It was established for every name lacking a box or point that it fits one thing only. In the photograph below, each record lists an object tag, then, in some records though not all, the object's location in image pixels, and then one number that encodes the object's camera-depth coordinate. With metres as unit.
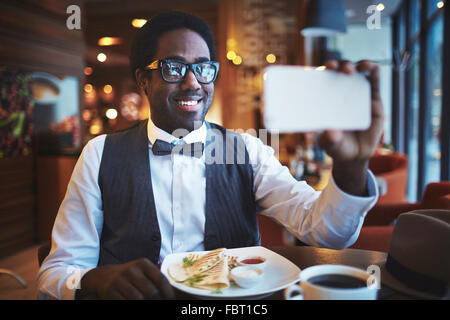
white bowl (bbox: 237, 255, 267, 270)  1.02
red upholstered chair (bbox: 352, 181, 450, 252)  1.92
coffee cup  0.72
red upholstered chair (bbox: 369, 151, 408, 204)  3.43
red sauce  1.07
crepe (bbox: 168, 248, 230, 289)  0.95
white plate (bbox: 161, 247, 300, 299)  0.91
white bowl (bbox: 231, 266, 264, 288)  0.94
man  1.35
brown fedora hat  0.91
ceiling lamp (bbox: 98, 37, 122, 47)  7.34
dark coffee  0.82
